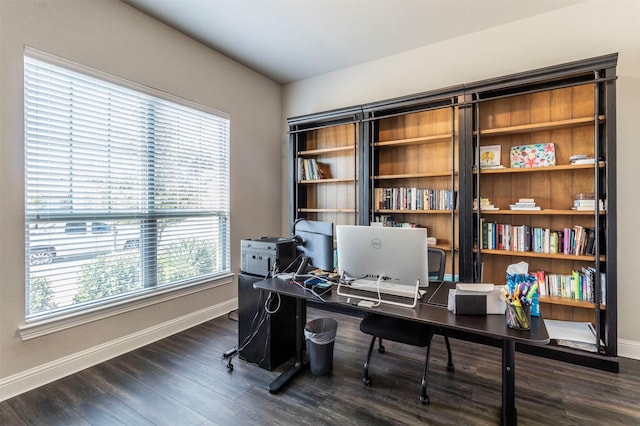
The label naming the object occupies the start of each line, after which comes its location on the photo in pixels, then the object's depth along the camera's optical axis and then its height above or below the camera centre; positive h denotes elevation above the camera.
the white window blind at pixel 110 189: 2.11 +0.19
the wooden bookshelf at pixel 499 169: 2.24 +0.44
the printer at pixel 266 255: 2.30 -0.34
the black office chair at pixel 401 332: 1.87 -0.78
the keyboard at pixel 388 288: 1.83 -0.47
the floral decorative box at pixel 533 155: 2.56 +0.49
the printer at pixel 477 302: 1.53 -0.46
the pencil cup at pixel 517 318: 1.36 -0.48
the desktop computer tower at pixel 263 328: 2.24 -0.89
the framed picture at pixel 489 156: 2.77 +0.51
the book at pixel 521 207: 2.55 +0.04
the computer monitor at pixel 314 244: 1.98 -0.22
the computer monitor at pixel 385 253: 1.63 -0.23
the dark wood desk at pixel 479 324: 1.33 -0.53
